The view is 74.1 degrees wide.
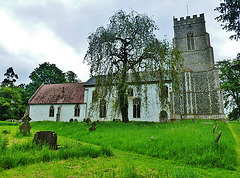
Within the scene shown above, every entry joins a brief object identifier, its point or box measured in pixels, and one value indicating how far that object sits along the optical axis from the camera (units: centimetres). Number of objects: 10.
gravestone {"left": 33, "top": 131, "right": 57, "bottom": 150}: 602
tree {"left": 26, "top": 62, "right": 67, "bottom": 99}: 3425
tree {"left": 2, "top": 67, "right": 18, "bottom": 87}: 4172
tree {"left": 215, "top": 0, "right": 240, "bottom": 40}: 852
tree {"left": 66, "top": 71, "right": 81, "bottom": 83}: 4740
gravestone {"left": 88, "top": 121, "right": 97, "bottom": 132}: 1124
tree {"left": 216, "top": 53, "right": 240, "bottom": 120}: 2673
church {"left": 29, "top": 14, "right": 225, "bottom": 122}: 2162
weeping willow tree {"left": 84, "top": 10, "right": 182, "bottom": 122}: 1184
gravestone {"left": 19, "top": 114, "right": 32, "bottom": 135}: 948
